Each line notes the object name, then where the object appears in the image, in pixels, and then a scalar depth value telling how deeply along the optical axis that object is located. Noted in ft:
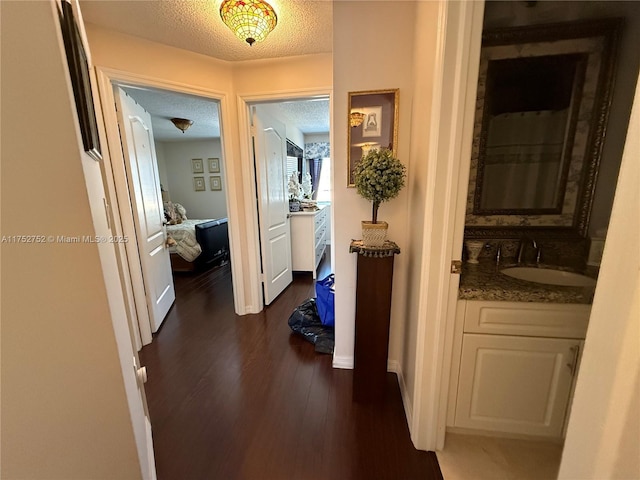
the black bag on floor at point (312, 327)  6.87
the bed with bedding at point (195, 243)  12.53
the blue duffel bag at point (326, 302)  7.26
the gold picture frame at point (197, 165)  19.16
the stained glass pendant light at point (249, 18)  4.78
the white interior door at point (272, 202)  8.29
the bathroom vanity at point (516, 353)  3.68
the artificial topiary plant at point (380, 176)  4.21
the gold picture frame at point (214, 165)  19.10
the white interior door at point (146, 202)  6.70
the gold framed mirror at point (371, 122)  4.95
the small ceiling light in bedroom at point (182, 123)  12.39
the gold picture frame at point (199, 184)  19.43
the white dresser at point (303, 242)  12.08
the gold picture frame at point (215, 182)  19.34
